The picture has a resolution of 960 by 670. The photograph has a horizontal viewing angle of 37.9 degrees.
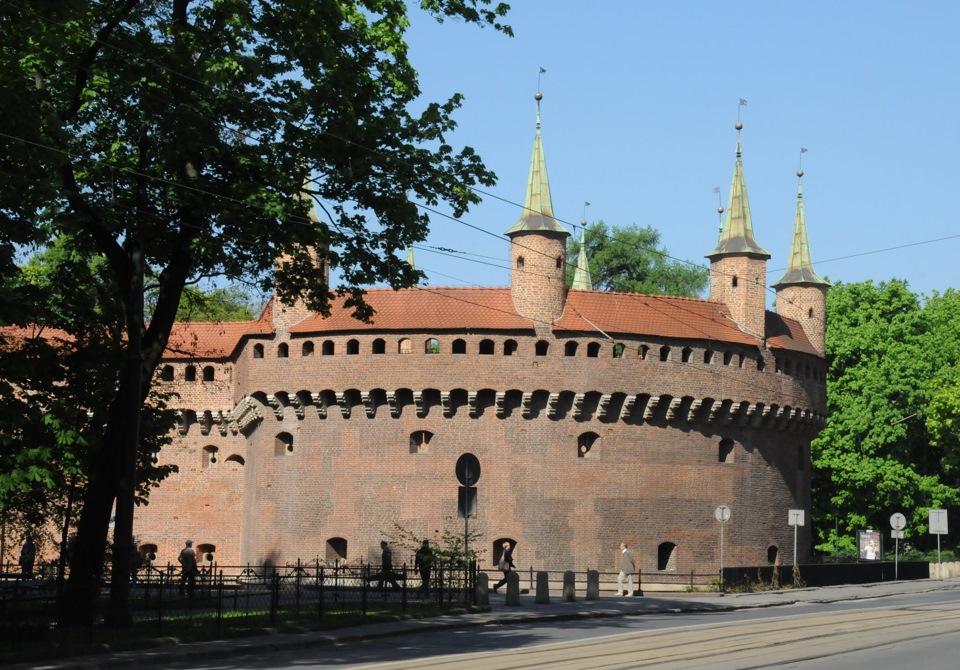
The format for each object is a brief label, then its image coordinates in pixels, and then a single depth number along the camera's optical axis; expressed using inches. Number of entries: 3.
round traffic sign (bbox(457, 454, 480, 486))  1043.9
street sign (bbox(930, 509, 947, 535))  1822.1
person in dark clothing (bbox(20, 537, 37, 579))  1486.7
